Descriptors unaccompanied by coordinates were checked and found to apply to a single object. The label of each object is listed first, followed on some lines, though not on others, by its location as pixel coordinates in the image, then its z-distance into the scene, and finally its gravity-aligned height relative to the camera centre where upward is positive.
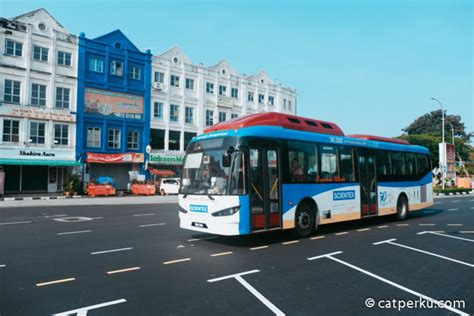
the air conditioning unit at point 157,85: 38.59 +9.81
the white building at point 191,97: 39.28 +9.55
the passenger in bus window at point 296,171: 9.89 +0.18
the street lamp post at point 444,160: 38.56 +1.84
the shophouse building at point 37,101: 29.70 +6.50
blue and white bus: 8.66 +0.01
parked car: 34.31 -0.84
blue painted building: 33.59 +6.90
